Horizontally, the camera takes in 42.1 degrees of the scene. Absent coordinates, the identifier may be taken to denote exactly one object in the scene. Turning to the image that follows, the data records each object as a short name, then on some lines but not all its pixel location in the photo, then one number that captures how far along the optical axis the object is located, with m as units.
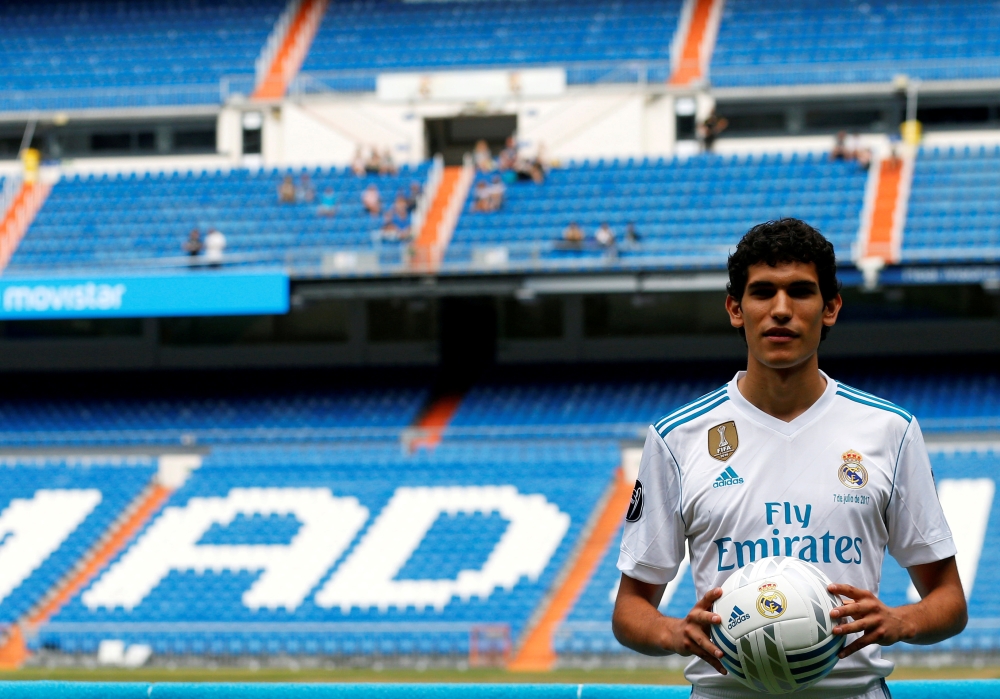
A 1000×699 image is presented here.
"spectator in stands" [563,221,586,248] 23.62
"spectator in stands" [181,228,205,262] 24.38
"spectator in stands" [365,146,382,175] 27.28
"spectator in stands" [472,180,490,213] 25.73
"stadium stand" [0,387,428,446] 24.19
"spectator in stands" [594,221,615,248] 23.44
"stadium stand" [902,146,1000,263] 22.53
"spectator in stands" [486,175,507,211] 25.75
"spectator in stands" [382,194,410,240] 24.86
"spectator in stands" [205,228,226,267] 23.77
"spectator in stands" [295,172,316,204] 26.72
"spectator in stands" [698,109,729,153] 27.11
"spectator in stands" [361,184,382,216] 25.84
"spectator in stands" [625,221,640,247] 23.51
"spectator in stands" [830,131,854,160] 26.06
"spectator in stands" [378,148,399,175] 27.31
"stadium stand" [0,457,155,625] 20.47
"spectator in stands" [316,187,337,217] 26.11
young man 3.00
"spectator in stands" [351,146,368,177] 27.36
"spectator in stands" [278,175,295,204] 26.66
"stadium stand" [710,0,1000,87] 27.80
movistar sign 23.22
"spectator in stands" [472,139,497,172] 27.19
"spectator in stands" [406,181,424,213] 25.48
